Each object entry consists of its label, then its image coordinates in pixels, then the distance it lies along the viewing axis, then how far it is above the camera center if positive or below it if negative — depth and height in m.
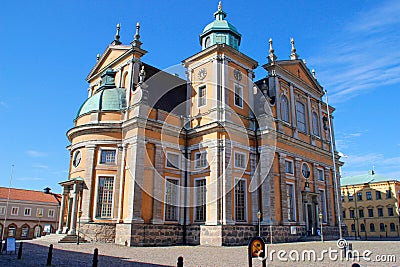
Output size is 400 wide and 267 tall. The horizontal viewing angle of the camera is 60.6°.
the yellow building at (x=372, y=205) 55.09 +1.86
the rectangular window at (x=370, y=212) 57.66 +0.65
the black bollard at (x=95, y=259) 10.55 -1.40
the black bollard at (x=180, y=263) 8.70 -1.21
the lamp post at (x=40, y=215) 52.43 -0.38
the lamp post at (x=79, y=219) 23.31 -0.46
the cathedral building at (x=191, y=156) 24.67 +4.44
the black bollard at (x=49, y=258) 12.80 -1.66
